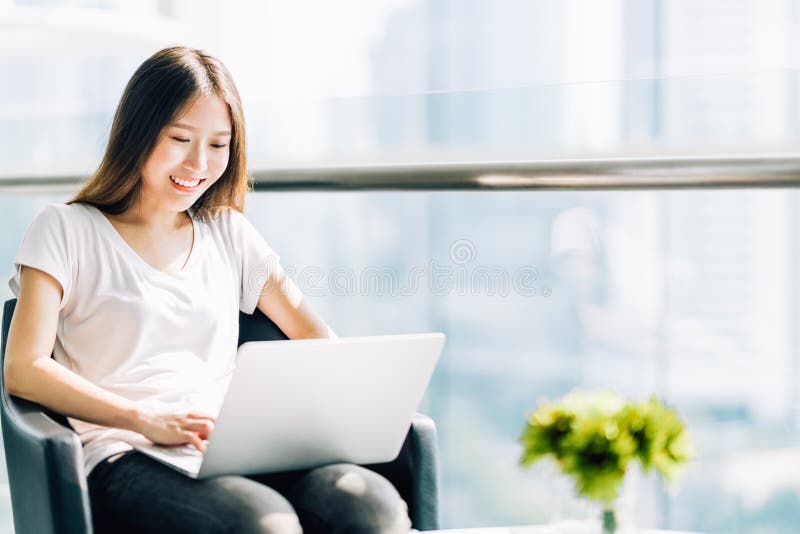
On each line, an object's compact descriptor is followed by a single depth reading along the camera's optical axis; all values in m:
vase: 3.51
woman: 3.84
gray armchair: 3.77
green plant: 3.50
